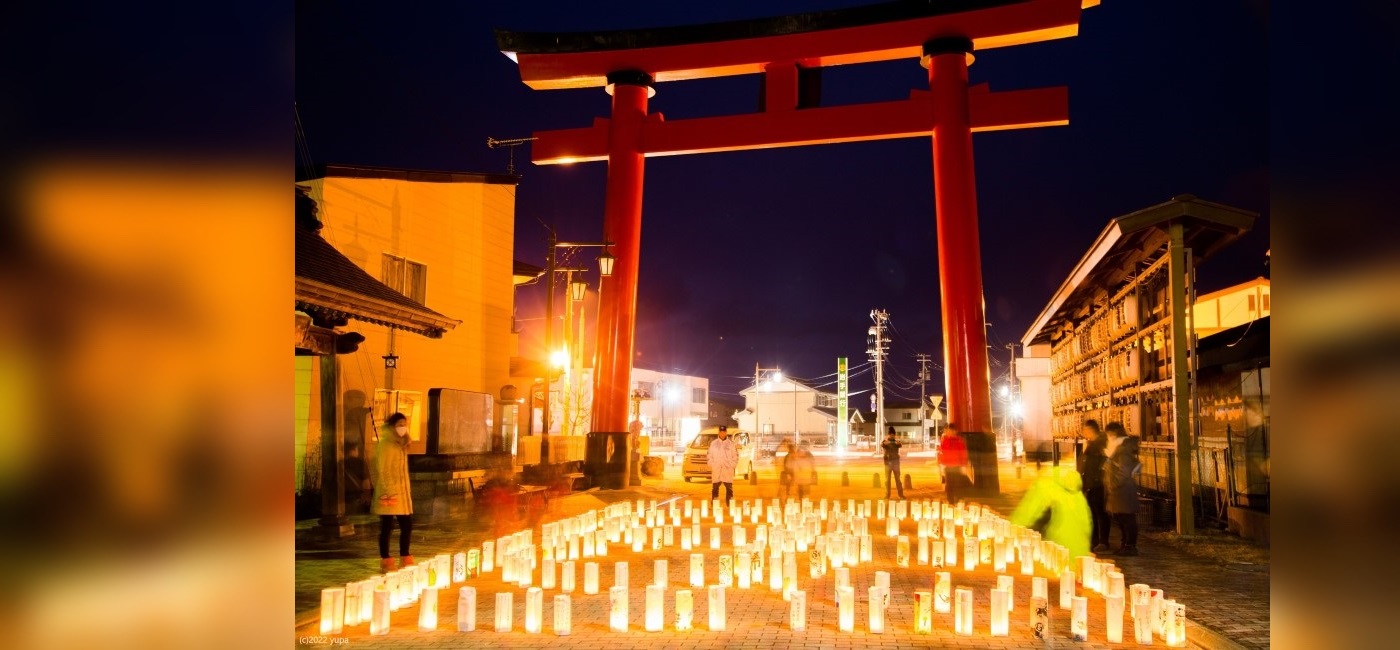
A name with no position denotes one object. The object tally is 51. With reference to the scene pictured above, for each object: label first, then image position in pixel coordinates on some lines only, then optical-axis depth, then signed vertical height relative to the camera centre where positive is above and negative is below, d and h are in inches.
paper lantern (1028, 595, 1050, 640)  261.4 -68.8
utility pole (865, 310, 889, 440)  2064.5 +91.8
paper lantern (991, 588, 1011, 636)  263.0 -67.6
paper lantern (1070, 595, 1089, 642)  254.8 -68.2
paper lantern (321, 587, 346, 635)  259.6 -63.6
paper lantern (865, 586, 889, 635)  263.0 -66.7
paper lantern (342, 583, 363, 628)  267.6 -64.7
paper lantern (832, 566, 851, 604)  282.2 -61.3
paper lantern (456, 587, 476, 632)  264.1 -65.3
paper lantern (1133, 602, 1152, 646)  253.9 -68.5
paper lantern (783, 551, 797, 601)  317.7 -67.4
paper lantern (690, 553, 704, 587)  334.0 -69.1
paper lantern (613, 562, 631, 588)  286.7 -60.9
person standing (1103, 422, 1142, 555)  402.3 -43.8
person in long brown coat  355.6 -33.6
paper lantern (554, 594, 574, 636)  260.7 -66.3
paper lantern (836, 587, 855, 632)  262.8 -65.3
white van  989.2 -79.4
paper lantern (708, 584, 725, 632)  264.7 -66.1
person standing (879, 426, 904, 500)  698.8 -53.7
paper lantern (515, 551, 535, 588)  336.8 -68.5
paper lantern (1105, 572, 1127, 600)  271.7 -61.7
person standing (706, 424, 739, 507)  643.5 -52.2
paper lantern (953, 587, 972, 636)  264.5 -68.1
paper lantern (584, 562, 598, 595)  327.0 -69.9
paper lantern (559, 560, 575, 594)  315.6 -66.3
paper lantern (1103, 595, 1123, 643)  261.3 -69.1
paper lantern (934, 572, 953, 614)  288.4 -67.0
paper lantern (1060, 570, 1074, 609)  279.6 -64.0
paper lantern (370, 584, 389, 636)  258.8 -64.9
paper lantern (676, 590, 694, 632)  264.9 -66.0
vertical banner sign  2138.3 -46.4
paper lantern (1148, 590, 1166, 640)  256.8 -66.9
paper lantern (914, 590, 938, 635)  264.7 -67.6
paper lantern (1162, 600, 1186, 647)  252.5 -69.1
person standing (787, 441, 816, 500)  622.8 -57.4
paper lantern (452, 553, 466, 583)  351.6 -69.8
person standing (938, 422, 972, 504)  679.1 -62.4
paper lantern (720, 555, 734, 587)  334.6 -68.8
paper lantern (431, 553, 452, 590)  326.6 -66.2
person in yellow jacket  369.7 -52.8
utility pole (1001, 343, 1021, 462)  2182.5 -22.8
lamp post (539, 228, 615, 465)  769.6 +105.7
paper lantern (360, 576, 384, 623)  273.6 -63.8
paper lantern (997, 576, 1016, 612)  273.9 -62.0
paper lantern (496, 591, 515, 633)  264.7 -66.1
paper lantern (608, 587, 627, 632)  264.5 -66.3
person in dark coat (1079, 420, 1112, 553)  431.8 -44.5
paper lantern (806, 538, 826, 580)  362.6 -71.9
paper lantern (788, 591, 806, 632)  263.7 -66.9
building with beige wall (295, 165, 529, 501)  682.2 +112.3
